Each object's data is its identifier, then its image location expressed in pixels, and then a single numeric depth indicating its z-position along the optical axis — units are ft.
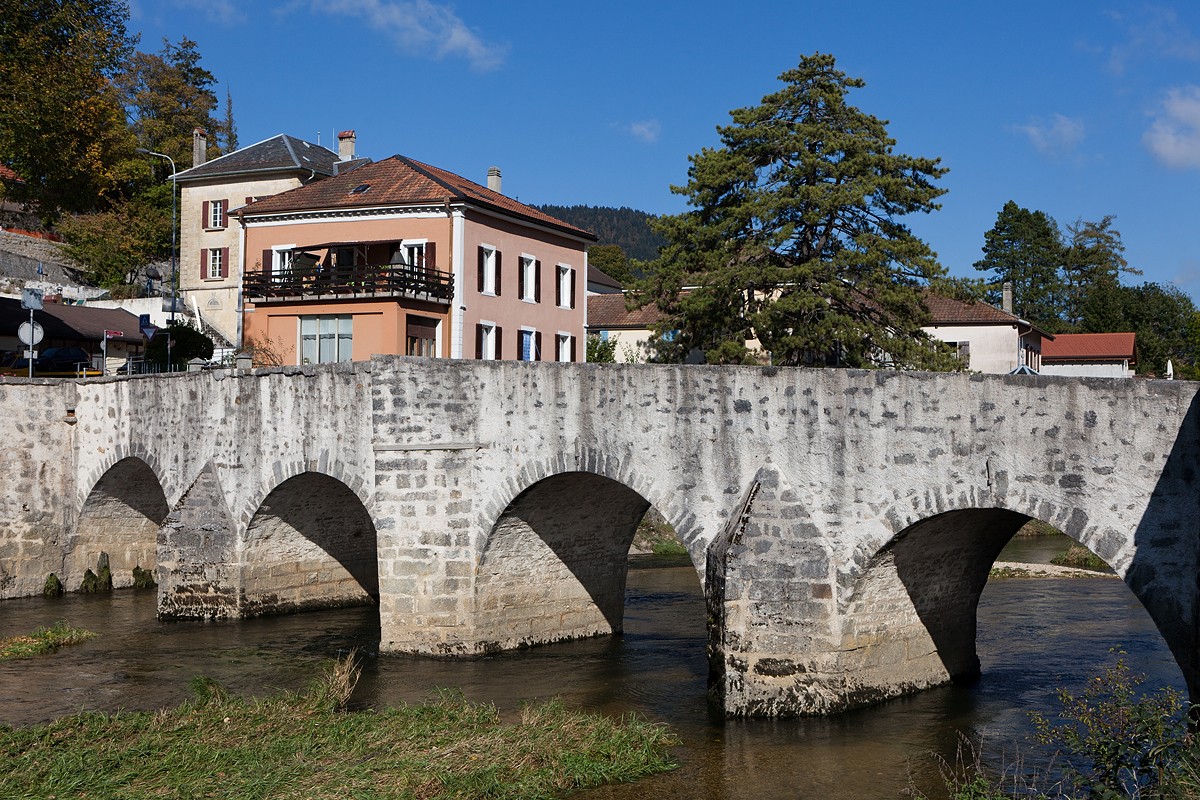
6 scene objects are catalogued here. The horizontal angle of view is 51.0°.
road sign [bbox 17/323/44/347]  91.71
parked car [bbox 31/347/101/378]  113.80
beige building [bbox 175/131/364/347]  149.48
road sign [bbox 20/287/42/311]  94.32
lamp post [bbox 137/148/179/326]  126.99
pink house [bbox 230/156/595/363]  101.04
